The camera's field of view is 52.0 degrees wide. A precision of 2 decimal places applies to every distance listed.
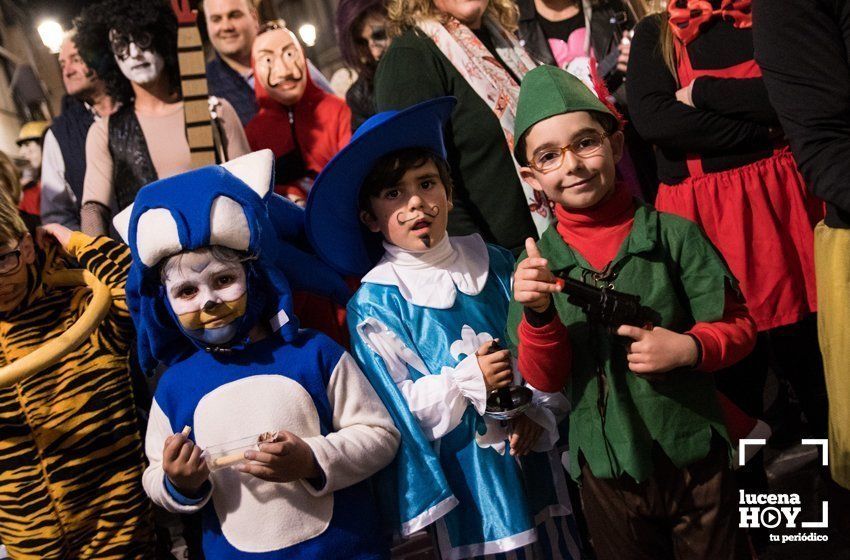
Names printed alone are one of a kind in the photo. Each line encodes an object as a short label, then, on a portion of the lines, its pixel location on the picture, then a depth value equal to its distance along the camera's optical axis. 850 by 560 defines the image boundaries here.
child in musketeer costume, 2.32
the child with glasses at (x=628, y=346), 2.03
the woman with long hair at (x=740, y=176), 2.78
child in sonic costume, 2.20
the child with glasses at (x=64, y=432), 2.52
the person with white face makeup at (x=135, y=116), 3.56
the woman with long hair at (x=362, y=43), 3.94
